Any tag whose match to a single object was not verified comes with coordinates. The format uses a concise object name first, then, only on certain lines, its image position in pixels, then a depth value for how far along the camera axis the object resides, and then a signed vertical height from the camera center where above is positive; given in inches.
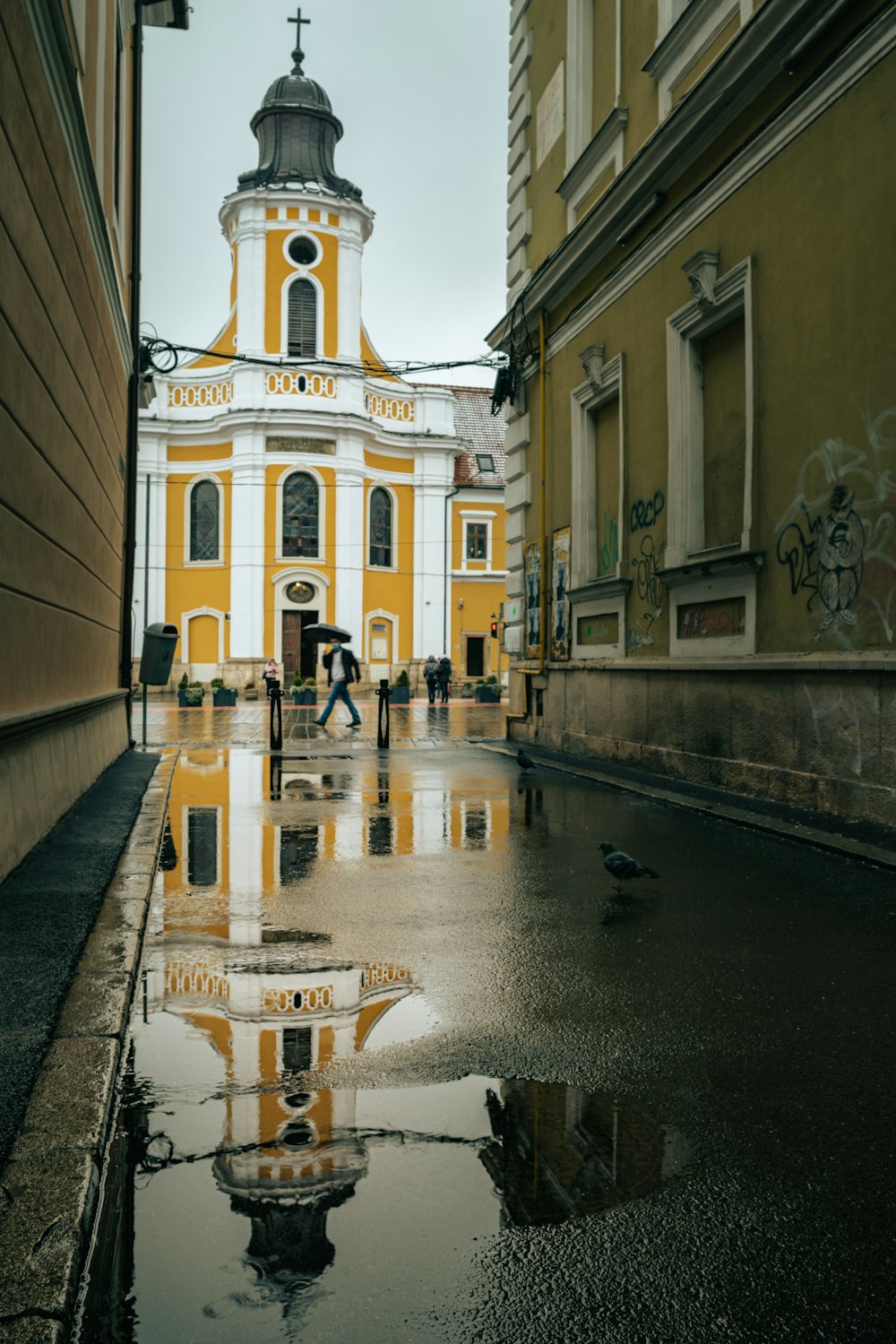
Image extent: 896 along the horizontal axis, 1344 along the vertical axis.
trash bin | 598.9 +11.9
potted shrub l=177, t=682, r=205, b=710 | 1323.8 -22.5
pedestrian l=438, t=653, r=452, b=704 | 1517.0 -0.9
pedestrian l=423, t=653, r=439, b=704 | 1475.1 +0.9
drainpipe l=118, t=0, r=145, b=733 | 585.9 +153.1
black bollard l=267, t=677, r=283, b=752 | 629.0 -22.8
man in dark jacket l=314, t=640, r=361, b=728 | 899.9 +5.4
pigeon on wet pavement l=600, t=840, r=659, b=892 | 221.8 -37.8
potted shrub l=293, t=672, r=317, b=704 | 1354.6 -20.1
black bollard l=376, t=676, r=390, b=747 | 667.5 -23.7
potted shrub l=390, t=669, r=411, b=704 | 1520.7 -17.8
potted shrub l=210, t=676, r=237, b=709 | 1408.7 -25.2
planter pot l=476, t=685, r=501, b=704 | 1541.6 -24.4
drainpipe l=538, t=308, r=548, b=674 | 610.5 +95.4
